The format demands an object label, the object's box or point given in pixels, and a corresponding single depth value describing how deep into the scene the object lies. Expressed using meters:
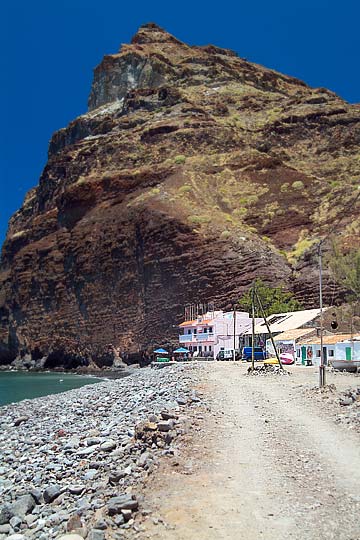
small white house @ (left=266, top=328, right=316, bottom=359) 50.88
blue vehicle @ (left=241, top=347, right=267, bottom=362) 52.92
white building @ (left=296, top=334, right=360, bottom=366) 41.62
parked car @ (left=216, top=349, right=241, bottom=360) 63.99
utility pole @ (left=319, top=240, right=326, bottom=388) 23.28
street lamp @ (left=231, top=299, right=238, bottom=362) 74.78
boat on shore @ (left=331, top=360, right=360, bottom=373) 36.75
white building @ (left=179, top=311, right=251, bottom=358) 69.44
